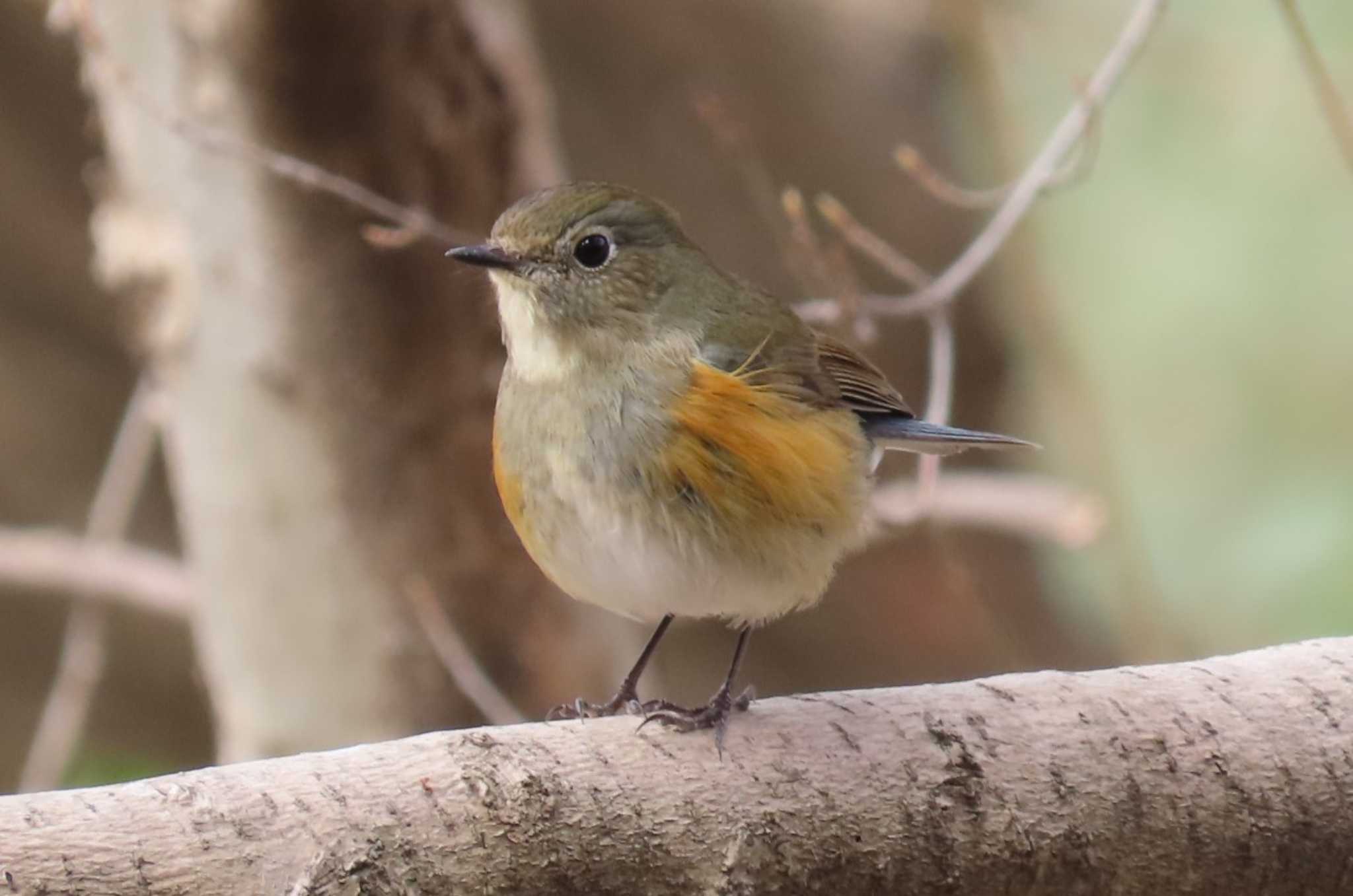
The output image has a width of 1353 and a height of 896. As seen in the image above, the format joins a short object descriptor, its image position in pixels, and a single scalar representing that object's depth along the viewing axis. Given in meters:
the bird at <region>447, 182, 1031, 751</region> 3.98
